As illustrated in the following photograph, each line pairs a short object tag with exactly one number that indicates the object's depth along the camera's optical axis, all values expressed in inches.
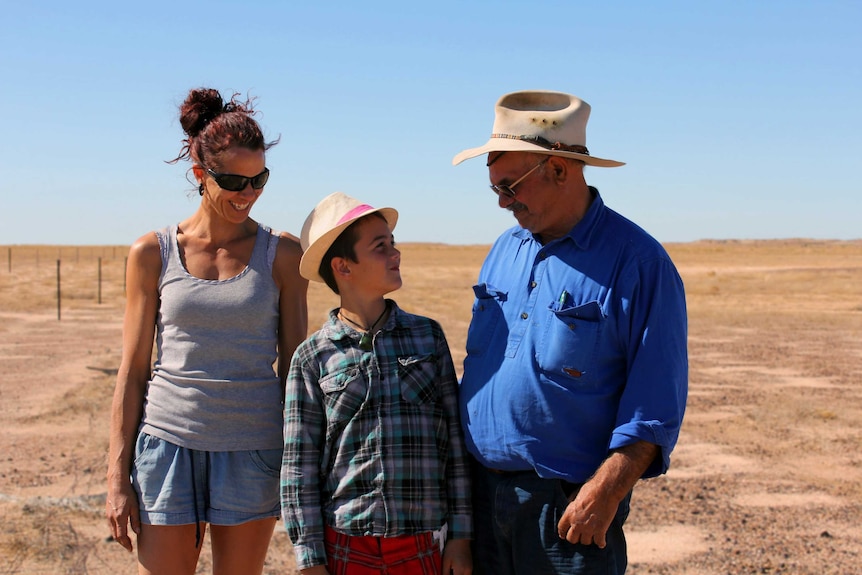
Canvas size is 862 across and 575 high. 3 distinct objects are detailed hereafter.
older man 95.7
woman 110.1
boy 102.2
